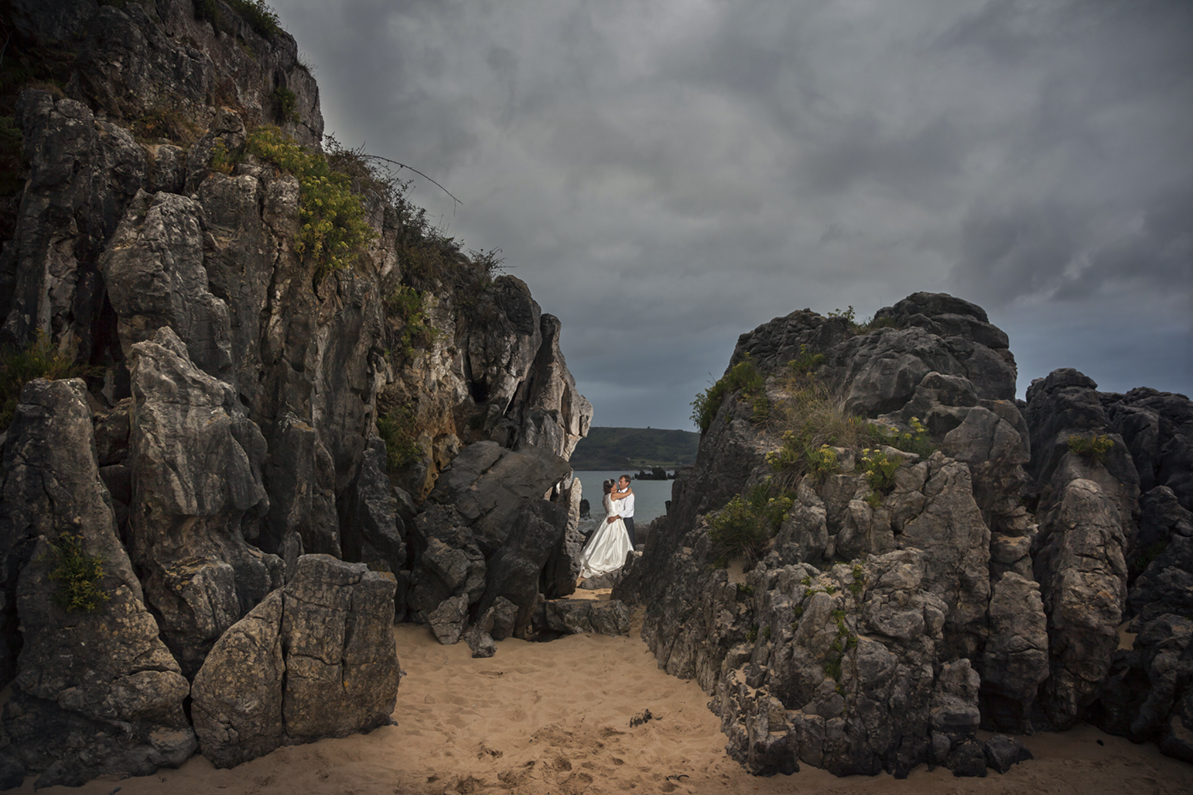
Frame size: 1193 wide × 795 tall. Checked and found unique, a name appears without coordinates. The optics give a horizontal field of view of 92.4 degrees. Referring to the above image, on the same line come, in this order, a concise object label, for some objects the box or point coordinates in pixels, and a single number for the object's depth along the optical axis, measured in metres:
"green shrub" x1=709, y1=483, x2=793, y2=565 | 8.42
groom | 18.23
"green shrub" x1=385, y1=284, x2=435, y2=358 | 13.24
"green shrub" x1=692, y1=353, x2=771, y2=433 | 10.72
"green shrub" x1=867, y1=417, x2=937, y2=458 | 8.29
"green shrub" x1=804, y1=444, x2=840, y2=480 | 8.06
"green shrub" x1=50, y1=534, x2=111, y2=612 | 5.39
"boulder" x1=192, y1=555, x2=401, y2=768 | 5.74
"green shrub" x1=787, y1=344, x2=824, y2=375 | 11.28
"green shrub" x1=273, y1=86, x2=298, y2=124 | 13.48
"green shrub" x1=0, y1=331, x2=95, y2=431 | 5.97
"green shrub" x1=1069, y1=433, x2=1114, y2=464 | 8.98
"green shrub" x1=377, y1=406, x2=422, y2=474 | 12.10
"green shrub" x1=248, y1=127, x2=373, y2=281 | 8.78
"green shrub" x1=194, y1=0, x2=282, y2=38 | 11.85
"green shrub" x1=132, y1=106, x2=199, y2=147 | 8.54
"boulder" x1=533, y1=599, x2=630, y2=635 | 11.12
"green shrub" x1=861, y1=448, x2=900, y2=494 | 7.61
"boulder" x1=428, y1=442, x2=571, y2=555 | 11.98
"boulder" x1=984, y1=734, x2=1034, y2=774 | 6.17
